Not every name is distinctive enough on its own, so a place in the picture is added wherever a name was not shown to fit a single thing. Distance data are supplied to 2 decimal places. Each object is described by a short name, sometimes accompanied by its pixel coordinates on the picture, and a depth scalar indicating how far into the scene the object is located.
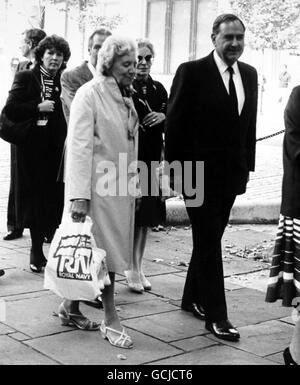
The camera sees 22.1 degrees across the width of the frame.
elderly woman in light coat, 4.68
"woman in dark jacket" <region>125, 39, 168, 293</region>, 6.00
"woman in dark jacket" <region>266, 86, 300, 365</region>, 4.27
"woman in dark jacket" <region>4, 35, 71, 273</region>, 6.56
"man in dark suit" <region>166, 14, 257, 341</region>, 5.02
